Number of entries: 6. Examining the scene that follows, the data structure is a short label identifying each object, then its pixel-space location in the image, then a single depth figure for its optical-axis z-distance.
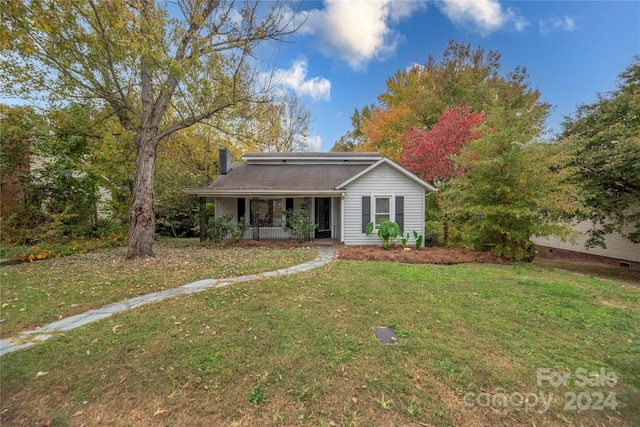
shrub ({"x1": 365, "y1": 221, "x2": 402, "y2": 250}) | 10.16
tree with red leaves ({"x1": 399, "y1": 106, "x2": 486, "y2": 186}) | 12.26
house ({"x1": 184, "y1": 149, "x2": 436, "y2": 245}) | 11.12
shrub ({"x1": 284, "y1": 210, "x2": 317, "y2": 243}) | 11.16
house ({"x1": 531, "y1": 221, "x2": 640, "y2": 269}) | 12.03
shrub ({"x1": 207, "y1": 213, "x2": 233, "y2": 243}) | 11.07
